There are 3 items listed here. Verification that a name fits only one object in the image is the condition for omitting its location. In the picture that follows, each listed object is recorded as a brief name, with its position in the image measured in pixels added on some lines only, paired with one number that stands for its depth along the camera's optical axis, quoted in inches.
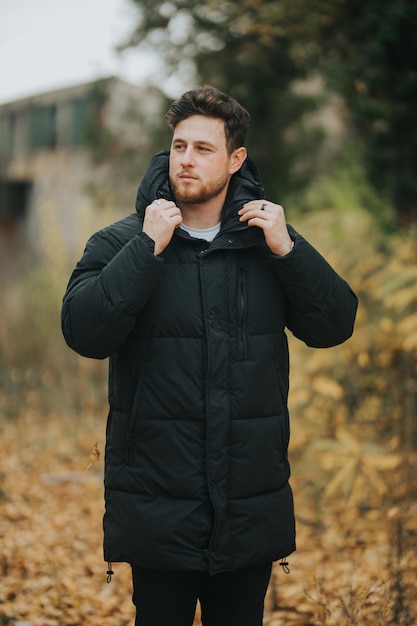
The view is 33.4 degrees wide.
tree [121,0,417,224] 204.7
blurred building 423.8
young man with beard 85.7
